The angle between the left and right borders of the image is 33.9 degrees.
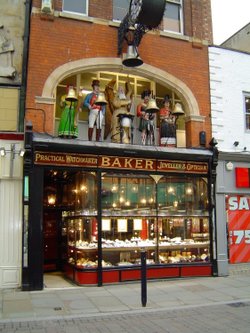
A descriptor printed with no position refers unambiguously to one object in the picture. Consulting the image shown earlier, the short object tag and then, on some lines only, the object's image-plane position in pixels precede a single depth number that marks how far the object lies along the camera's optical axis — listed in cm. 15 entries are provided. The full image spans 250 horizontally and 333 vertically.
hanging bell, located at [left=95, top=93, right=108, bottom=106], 1141
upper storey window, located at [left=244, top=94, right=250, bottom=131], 1452
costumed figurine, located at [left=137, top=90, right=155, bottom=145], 1287
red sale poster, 1359
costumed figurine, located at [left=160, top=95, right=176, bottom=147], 1296
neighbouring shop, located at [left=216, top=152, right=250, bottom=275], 1331
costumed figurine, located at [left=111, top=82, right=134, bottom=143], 1226
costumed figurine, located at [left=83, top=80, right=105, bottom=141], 1223
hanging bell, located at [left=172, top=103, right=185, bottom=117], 1263
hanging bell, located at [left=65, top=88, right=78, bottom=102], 1120
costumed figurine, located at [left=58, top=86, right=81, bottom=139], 1134
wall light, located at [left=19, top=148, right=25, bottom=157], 1079
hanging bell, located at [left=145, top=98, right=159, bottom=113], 1200
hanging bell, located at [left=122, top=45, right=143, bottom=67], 1195
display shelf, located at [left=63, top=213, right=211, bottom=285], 1155
